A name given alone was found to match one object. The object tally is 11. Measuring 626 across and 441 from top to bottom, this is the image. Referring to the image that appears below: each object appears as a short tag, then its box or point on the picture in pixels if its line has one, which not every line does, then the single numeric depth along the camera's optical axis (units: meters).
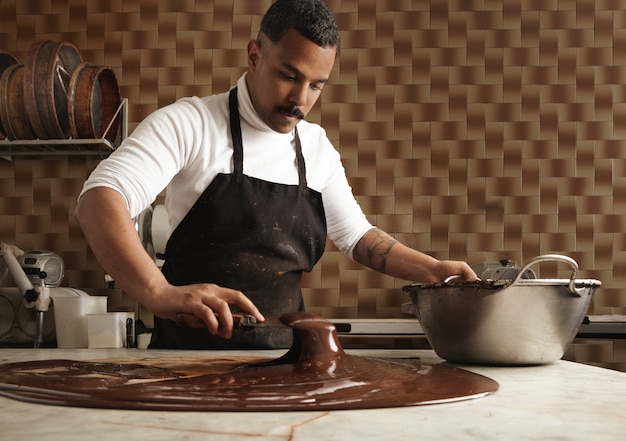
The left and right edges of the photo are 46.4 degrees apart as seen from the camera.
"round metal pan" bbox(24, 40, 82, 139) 3.09
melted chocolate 0.81
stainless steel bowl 1.26
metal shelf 3.18
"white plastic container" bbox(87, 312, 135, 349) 2.49
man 1.82
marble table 0.68
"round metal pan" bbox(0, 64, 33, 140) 3.15
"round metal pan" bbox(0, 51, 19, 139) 3.36
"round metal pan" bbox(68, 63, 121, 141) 3.16
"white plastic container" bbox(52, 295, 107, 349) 2.76
